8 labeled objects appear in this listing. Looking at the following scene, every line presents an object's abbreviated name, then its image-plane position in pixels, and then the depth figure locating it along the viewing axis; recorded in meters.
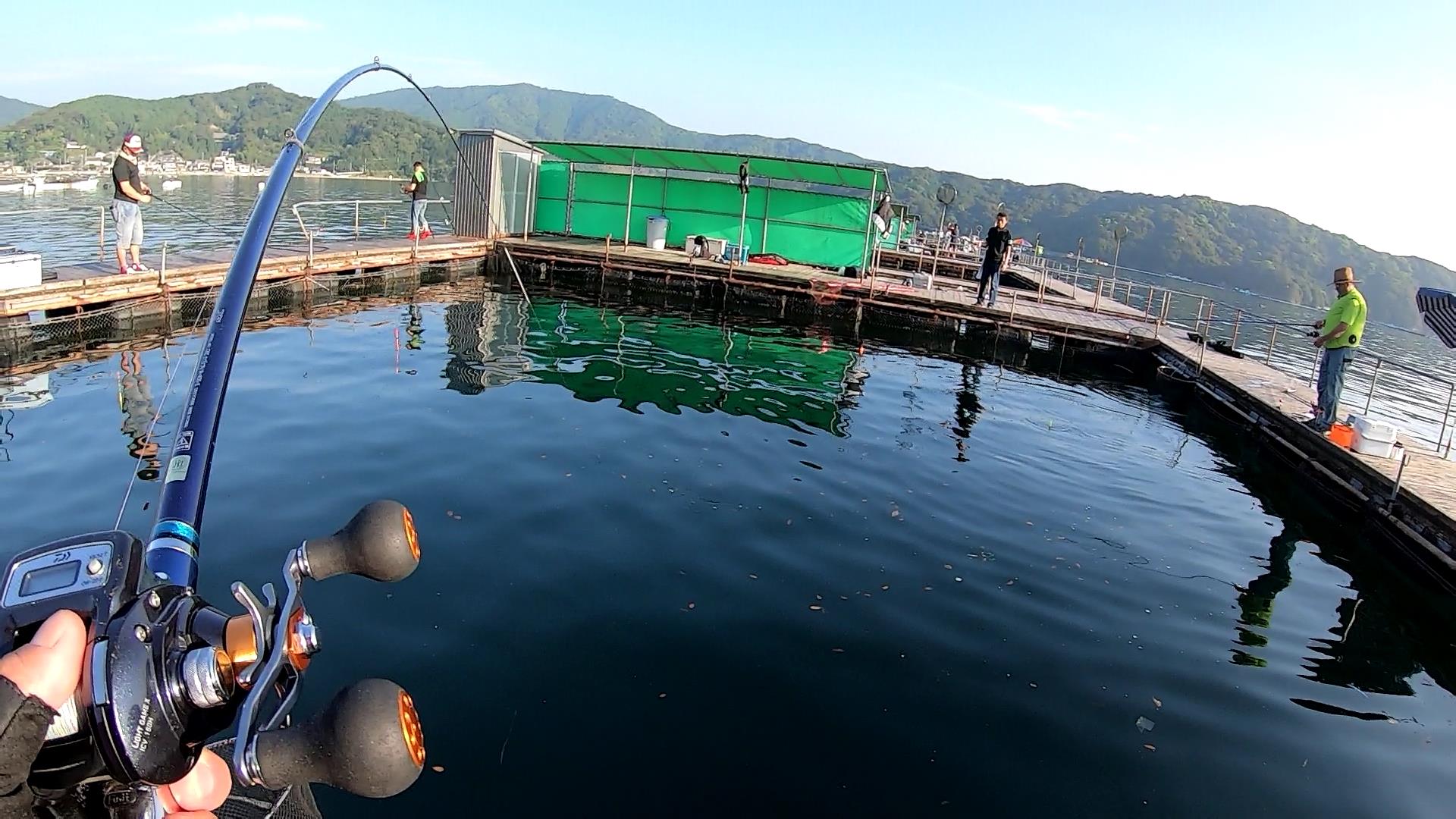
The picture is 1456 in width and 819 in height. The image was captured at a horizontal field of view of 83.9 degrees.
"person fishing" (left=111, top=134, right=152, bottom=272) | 13.62
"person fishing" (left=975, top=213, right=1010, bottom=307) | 21.44
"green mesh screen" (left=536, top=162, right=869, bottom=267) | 28.52
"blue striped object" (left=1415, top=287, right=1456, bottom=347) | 11.85
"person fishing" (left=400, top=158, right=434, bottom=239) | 24.61
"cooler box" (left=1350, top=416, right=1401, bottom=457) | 12.39
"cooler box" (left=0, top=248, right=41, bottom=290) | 13.15
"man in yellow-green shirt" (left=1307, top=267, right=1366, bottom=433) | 12.14
